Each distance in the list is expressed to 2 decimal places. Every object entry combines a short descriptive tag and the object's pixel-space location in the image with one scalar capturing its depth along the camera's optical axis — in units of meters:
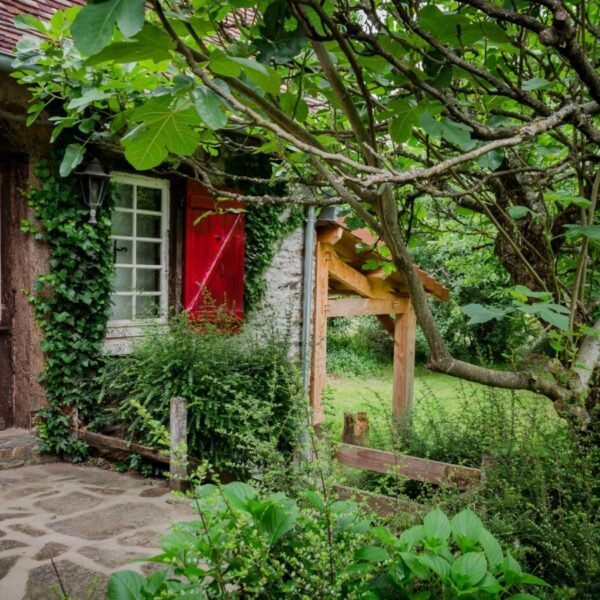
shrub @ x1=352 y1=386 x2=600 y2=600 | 2.40
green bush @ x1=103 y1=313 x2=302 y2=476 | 5.19
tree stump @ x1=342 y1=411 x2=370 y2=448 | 5.90
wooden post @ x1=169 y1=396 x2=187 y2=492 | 4.84
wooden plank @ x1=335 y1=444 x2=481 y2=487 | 4.07
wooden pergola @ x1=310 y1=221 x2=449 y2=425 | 7.93
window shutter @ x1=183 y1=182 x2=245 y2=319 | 6.41
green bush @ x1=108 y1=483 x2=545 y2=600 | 1.90
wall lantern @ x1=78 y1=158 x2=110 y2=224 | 5.36
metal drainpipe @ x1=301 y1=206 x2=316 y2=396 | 7.75
